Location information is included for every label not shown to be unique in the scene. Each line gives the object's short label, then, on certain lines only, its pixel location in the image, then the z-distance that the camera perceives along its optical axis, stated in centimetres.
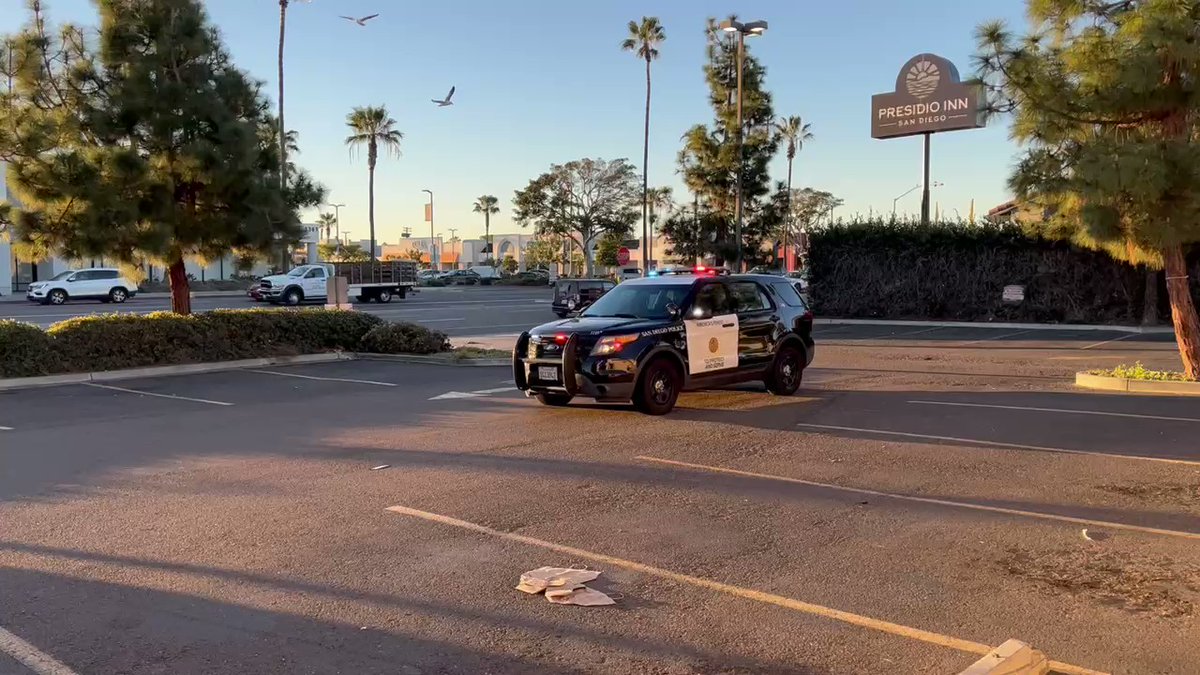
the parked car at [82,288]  3878
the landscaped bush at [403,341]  1880
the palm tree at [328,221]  12336
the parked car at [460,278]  8088
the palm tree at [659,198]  7000
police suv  1077
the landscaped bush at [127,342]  1522
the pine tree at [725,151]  3794
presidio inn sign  3362
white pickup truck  4066
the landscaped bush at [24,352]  1441
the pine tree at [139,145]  1506
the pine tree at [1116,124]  1205
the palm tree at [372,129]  6250
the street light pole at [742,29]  2822
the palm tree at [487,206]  11881
